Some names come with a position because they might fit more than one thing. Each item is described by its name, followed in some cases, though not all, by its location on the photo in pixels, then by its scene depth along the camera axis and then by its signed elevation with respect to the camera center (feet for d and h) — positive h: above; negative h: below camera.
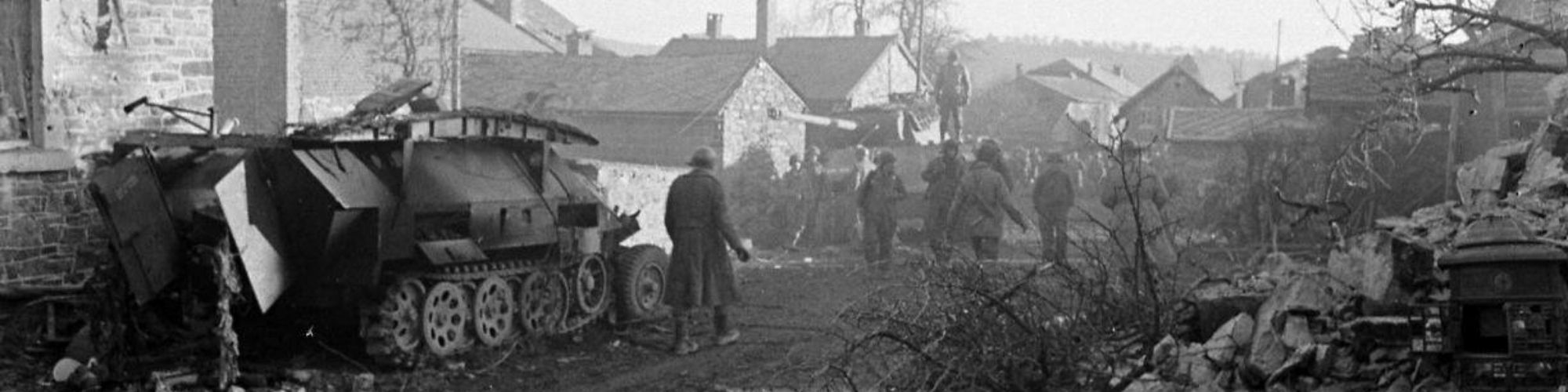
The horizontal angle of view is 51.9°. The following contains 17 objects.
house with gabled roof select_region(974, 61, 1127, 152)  191.31 +1.49
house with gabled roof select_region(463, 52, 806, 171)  103.91 +0.55
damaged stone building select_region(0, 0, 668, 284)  42.47 +0.12
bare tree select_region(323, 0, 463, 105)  106.22 +4.84
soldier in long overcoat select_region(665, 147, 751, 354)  44.91 -3.77
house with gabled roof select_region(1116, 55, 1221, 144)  184.55 +3.29
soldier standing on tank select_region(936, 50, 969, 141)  115.24 +1.93
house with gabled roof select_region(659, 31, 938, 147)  152.87 +4.56
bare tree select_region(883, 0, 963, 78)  180.34 +10.69
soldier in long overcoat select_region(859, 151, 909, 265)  64.64 -3.38
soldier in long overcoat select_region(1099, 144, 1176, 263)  50.55 -2.87
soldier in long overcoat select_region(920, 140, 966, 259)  64.69 -2.88
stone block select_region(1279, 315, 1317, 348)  26.27 -3.38
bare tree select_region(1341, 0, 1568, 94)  37.40 +2.47
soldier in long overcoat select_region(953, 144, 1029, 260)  59.36 -3.29
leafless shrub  27.76 -3.80
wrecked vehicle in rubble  36.70 -2.83
